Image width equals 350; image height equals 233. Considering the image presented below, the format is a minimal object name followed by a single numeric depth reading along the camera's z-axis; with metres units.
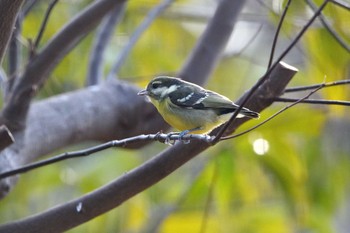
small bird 4.68
